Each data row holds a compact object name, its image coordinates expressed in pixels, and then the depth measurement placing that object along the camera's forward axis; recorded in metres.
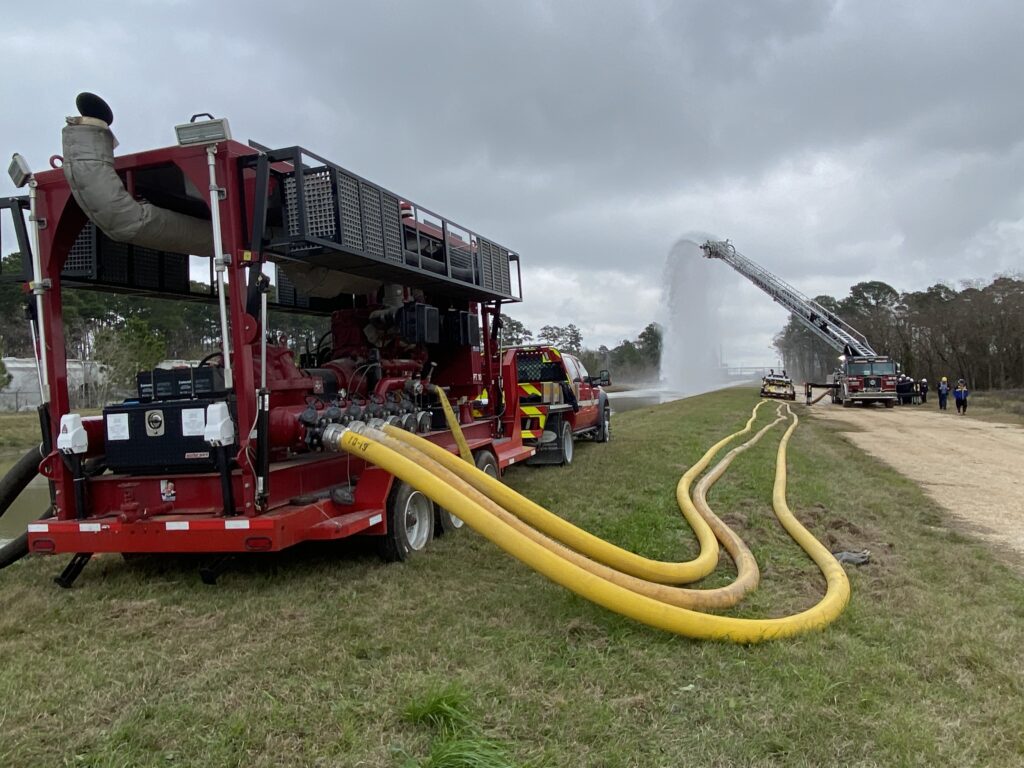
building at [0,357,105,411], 37.75
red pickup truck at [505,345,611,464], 12.05
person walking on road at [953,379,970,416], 28.64
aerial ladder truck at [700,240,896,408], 33.34
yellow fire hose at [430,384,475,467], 7.60
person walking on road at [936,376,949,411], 31.22
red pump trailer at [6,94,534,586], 5.04
